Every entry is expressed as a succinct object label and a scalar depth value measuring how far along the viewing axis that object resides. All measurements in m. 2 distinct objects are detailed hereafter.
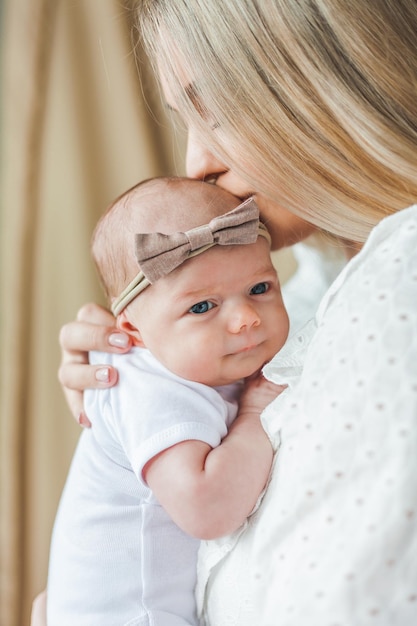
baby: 0.90
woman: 0.65
